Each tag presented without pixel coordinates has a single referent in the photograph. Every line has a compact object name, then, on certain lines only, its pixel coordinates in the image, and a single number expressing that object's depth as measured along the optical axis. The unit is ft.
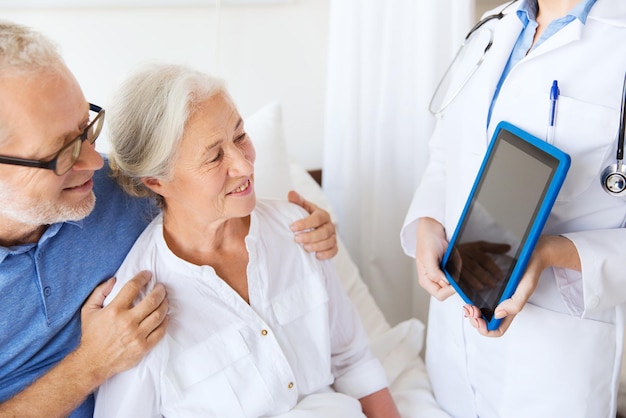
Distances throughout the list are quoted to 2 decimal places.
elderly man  3.36
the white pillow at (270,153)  5.39
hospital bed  5.06
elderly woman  3.86
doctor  3.38
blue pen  3.38
